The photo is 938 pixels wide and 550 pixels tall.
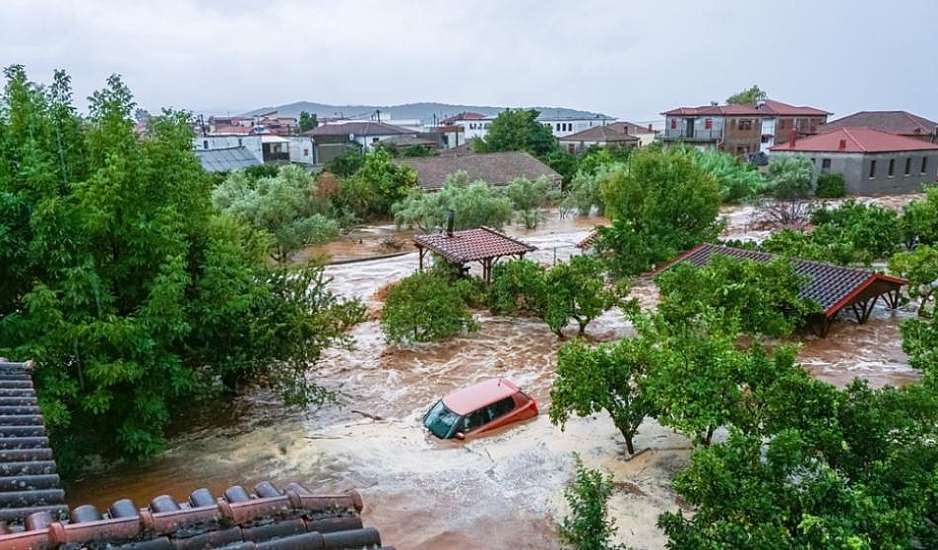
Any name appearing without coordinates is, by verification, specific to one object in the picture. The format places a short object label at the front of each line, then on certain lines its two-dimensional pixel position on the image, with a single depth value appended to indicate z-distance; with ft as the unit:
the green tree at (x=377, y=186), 147.74
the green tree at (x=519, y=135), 227.20
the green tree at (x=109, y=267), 36.68
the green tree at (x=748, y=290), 58.54
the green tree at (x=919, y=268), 71.05
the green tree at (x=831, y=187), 167.63
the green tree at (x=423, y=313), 68.59
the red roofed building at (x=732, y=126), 227.61
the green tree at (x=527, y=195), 154.81
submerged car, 46.98
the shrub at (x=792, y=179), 164.76
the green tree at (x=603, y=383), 40.83
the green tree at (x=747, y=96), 335.98
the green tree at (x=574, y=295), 68.66
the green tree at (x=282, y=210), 114.42
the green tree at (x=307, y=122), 355.97
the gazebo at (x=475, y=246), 81.41
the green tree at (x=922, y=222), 95.30
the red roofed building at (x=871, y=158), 169.48
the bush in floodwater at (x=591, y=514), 29.68
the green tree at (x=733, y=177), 167.73
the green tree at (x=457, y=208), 130.41
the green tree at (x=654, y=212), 92.48
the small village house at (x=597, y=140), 254.88
